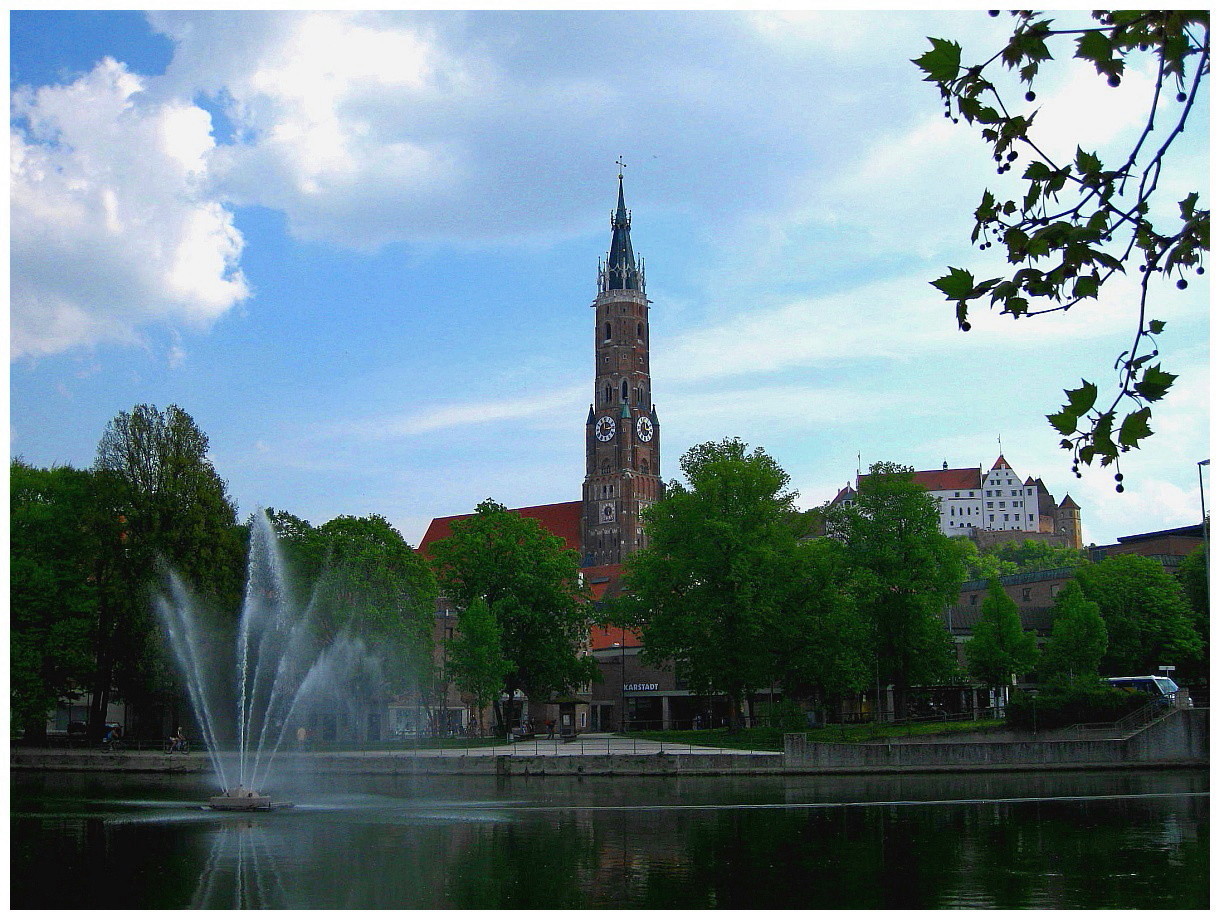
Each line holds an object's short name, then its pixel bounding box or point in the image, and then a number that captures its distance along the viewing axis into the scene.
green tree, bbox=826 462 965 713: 63.41
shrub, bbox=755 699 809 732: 60.97
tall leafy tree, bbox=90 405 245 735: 63.94
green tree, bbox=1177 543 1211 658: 80.19
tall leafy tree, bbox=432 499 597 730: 76.19
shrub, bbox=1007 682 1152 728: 59.47
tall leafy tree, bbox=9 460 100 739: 60.81
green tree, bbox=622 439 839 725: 62.94
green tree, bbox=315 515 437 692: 66.75
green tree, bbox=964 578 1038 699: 68.81
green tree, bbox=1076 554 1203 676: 78.56
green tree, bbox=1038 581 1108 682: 69.56
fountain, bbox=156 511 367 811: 62.69
